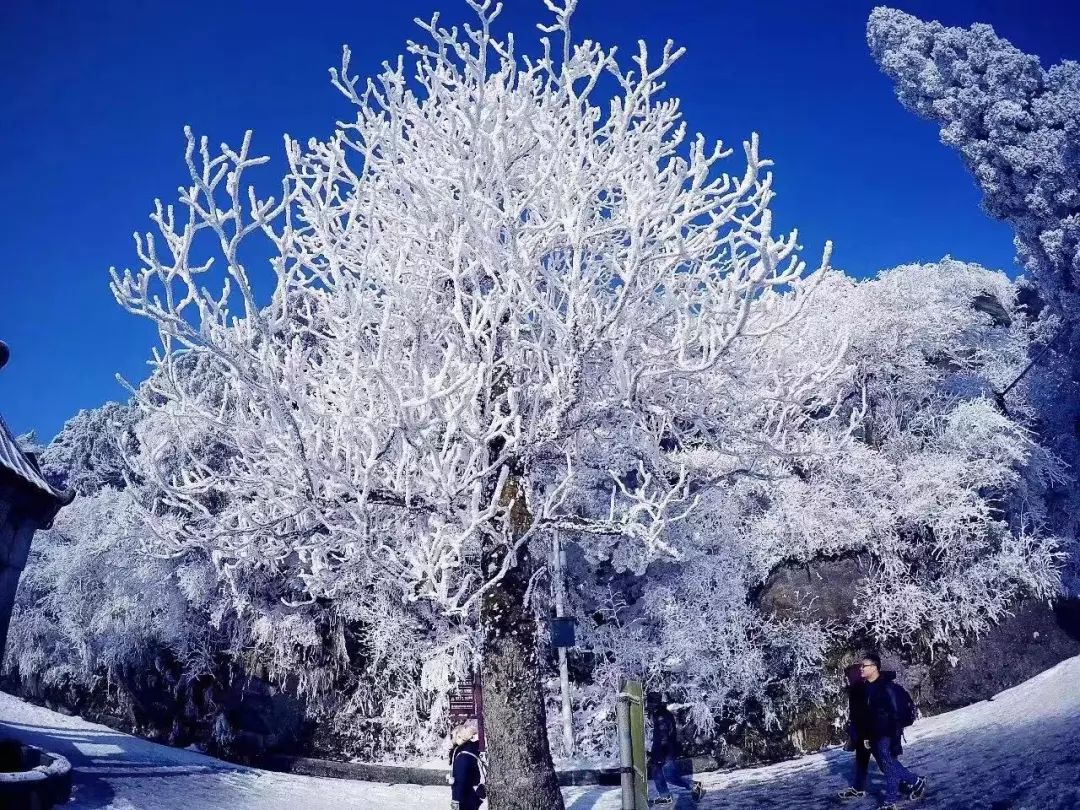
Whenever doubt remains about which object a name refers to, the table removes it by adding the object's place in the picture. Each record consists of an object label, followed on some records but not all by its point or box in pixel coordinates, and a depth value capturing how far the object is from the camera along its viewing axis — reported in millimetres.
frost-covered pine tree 14359
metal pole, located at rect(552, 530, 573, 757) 12719
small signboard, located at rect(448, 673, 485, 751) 10767
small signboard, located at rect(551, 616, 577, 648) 8992
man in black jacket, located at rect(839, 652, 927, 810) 7586
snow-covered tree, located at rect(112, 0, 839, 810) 6293
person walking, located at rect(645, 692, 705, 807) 9961
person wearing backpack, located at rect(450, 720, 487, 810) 7375
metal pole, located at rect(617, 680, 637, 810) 4527
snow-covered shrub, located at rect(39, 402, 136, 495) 25125
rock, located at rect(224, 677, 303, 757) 14523
